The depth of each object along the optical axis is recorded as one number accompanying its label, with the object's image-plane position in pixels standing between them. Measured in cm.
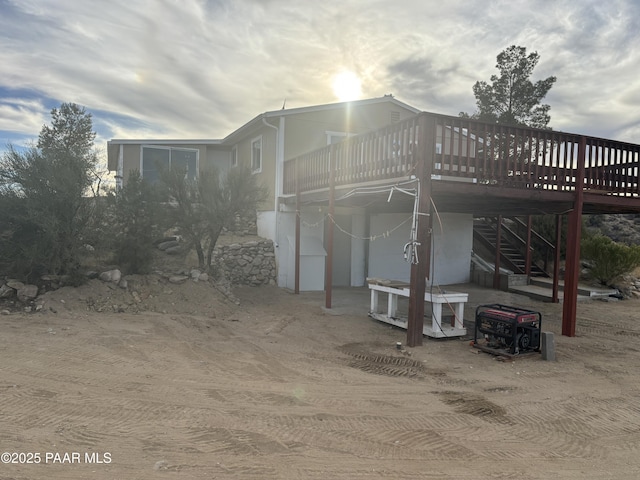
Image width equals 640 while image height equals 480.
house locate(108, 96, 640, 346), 724
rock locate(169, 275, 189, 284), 986
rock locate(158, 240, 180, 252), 1188
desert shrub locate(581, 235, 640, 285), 1357
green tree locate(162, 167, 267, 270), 1085
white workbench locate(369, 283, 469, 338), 779
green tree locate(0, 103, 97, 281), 839
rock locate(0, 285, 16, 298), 814
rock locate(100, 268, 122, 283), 907
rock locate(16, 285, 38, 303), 811
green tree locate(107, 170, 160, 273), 973
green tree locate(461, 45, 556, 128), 2200
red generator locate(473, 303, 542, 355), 679
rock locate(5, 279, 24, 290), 826
